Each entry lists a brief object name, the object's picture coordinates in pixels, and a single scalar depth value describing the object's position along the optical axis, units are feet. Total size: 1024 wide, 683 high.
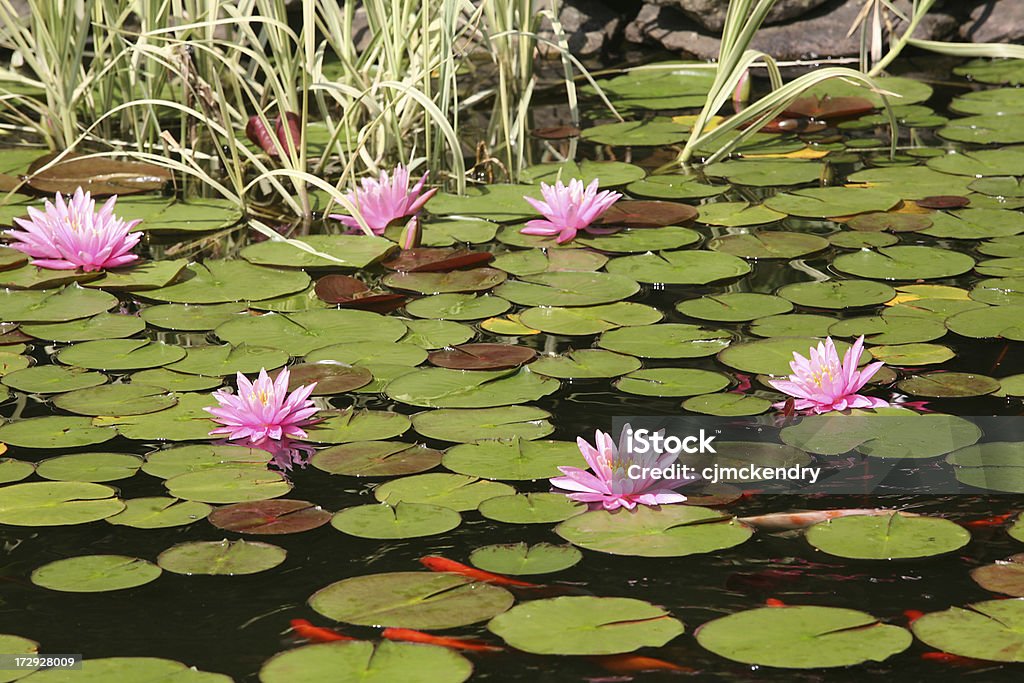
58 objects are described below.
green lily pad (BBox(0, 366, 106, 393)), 14.60
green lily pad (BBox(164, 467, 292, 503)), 12.13
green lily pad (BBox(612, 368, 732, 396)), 14.17
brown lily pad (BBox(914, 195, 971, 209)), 20.17
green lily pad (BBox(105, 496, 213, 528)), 11.73
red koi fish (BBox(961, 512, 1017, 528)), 11.47
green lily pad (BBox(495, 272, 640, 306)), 16.87
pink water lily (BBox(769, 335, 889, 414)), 13.20
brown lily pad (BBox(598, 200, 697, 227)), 19.86
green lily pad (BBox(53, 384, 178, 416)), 14.03
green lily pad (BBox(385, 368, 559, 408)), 14.12
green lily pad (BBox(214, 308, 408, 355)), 15.79
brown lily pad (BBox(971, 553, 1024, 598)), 10.36
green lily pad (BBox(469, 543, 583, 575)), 10.88
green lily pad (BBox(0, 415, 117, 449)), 13.28
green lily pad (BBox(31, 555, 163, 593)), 10.77
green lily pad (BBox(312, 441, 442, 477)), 12.67
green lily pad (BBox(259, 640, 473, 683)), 9.34
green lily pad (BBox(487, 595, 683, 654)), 9.72
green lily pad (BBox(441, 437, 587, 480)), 12.48
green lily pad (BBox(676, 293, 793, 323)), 16.19
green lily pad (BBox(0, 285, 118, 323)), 16.62
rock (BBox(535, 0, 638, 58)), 32.24
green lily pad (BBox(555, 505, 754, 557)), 11.18
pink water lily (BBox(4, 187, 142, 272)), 17.93
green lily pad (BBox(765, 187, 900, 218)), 20.07
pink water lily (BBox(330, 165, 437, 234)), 19.63
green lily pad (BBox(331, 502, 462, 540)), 11.50
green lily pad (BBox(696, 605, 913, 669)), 9.48
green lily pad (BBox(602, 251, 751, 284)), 17.58
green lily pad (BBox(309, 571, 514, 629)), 10.14
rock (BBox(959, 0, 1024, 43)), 30.45
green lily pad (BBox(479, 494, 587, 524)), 11.69
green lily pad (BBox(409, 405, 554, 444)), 13.29
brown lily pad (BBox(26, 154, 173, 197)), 21.84
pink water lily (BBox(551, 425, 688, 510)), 11.78
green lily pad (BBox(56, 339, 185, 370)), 15.23
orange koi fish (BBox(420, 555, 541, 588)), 10.70
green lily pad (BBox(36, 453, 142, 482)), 12.59
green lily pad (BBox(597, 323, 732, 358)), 15.20
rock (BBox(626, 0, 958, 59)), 30.63
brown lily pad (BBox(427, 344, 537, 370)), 14.93
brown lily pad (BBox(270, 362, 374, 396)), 14.42
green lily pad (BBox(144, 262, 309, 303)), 17.34
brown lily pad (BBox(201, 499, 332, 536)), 11.65
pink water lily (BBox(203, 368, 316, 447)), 13.20
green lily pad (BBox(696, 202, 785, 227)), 19.81
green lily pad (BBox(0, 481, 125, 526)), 11.82
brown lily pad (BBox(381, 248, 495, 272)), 18.24
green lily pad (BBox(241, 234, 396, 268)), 18.44
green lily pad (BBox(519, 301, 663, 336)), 16.02
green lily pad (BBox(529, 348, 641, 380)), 14.76
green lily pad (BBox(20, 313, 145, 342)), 16.10
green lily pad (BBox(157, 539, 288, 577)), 10.98
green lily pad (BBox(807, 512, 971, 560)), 11.04
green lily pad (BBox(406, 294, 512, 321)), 16.58
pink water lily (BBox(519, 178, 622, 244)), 19.01
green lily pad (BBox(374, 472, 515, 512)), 12.02
